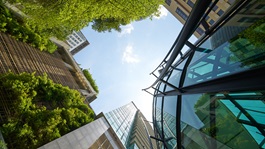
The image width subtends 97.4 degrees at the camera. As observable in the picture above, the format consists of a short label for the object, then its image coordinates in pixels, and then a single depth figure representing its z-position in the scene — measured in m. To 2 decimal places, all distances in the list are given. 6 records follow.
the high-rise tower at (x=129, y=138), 16.41
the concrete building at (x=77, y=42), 53.45
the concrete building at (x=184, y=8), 13.40
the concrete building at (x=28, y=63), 8.37
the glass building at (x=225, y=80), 1.26
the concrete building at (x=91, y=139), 6.31
